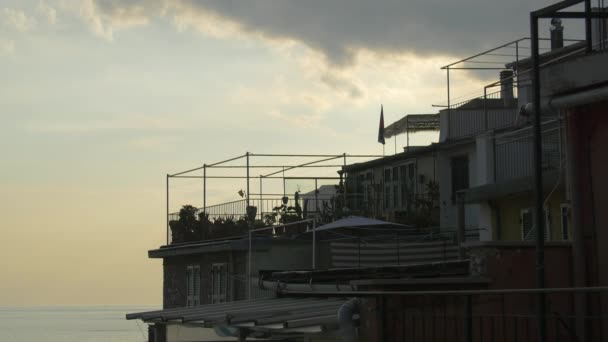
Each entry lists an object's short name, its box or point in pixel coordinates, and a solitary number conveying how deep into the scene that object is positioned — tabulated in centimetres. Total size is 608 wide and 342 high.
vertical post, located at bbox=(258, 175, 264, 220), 3303
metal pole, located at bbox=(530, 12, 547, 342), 1384
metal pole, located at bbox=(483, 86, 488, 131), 2733
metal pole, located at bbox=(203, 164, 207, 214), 3460
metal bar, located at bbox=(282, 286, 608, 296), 958
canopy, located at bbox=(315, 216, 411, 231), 2797
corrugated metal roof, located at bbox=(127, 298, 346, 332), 1531
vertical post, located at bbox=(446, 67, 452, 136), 3246
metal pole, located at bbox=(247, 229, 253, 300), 2876
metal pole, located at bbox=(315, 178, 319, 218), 3256
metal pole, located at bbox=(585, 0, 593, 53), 1437
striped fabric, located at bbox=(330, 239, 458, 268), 2686
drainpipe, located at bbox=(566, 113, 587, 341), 1466
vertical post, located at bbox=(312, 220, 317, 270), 2706
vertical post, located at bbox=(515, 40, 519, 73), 2761
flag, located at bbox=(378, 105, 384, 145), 4388
